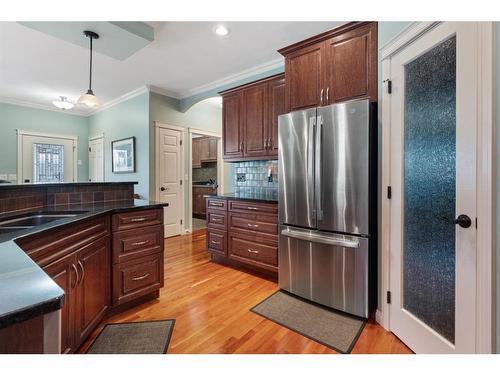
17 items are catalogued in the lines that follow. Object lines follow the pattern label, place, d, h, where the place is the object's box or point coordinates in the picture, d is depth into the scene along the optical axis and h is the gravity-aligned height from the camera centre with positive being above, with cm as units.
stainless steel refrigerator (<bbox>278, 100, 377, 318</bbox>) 187 -15
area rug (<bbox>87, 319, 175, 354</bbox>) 162 -106
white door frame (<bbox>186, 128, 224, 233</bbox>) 489 +43
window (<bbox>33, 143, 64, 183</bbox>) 538 +52
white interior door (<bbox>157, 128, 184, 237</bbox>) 449 +14
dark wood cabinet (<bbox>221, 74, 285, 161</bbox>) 308 +89
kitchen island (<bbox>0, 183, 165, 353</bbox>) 59 -33
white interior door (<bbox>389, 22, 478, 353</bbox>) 125 -3
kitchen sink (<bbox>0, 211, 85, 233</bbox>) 159 -24
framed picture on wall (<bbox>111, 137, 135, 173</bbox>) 462 +59
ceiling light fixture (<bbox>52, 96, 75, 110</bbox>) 415 +138
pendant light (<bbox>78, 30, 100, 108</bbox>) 266 +92
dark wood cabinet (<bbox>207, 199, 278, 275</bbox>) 265 -55
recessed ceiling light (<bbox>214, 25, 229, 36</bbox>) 258 +164
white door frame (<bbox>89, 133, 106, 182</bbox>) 542 +56
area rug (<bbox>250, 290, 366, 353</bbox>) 172 -105
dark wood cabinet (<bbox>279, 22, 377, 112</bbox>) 201 +105
